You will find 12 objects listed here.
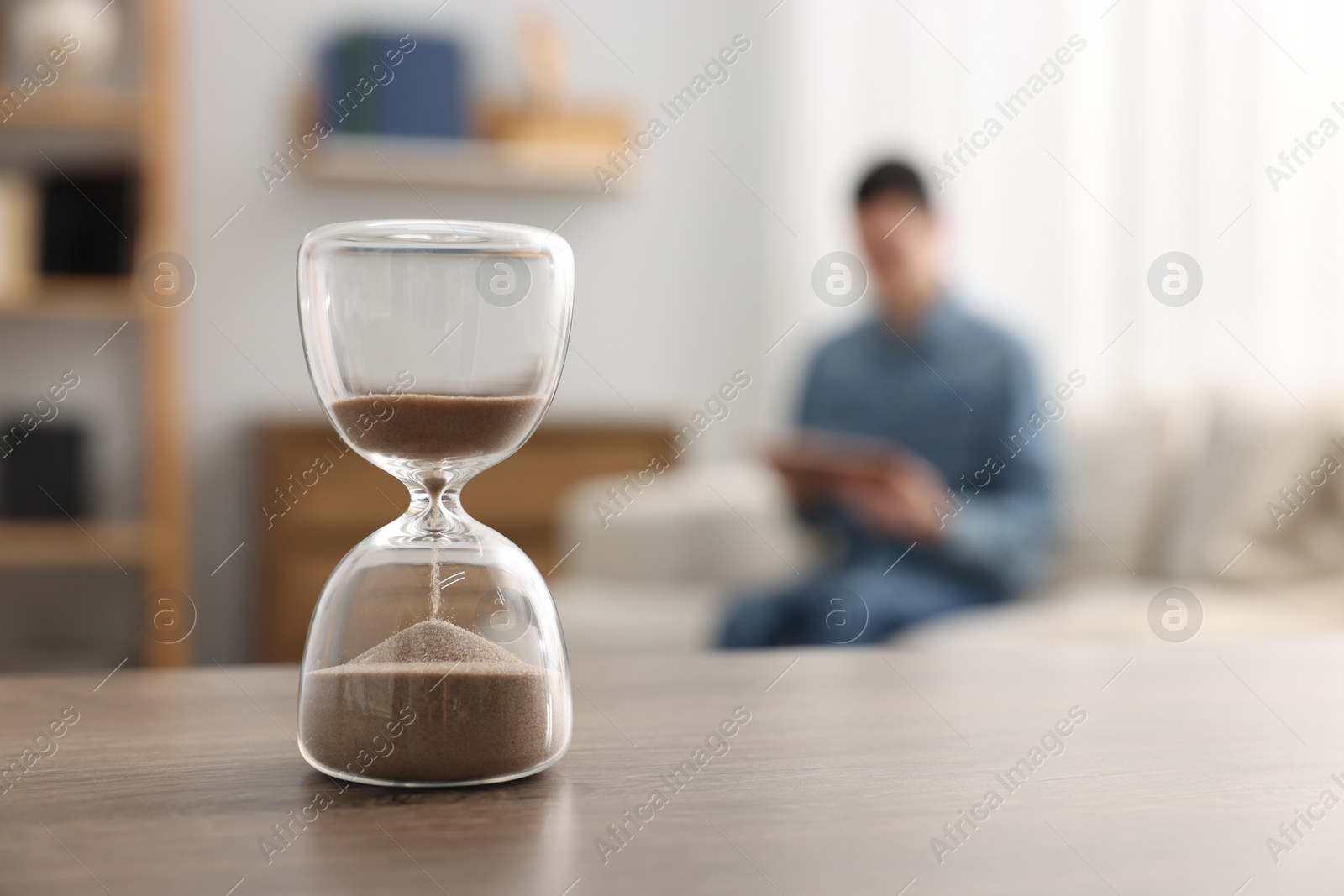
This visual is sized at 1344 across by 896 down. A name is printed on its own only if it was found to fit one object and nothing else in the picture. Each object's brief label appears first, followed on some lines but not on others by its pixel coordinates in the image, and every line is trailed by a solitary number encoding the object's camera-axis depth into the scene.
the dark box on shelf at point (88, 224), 2.76
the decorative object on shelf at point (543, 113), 3.24
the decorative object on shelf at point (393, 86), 3.11
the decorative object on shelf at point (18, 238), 2.68
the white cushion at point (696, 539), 2.56
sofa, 1.99
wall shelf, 3.12
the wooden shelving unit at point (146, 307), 2.69
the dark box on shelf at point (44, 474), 2.76
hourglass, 0.55
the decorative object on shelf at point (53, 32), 2.73
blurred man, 2.11
